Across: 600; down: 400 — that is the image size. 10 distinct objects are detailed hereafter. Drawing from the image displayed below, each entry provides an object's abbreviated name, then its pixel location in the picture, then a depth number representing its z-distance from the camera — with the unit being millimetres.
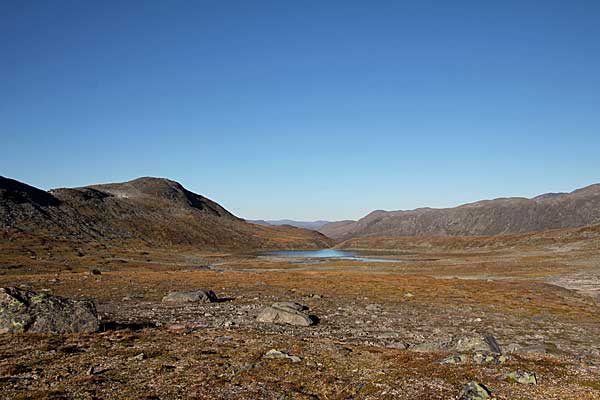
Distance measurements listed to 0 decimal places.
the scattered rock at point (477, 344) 24750
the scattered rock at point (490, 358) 20688
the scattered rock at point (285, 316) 34938
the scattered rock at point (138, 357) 20938
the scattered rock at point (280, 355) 21658
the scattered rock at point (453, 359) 20781
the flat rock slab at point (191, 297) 45438
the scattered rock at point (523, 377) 17484
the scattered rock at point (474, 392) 15660
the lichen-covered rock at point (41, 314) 24984
